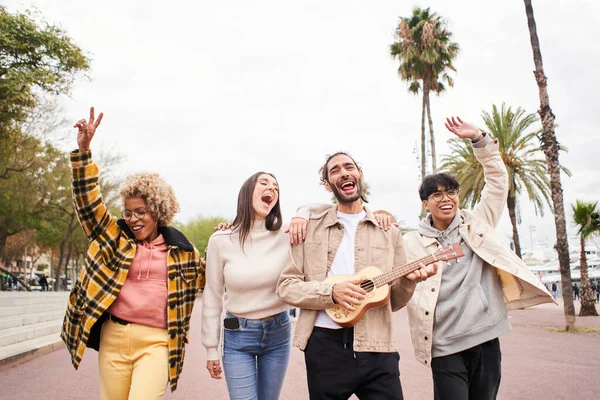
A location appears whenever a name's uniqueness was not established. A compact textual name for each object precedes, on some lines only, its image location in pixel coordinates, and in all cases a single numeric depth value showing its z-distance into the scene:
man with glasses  3.64
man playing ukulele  3.10
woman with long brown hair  3.73
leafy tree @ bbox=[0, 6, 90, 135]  14.82
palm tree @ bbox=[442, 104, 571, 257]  26.94
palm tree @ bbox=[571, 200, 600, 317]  24.06
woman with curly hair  3.47
